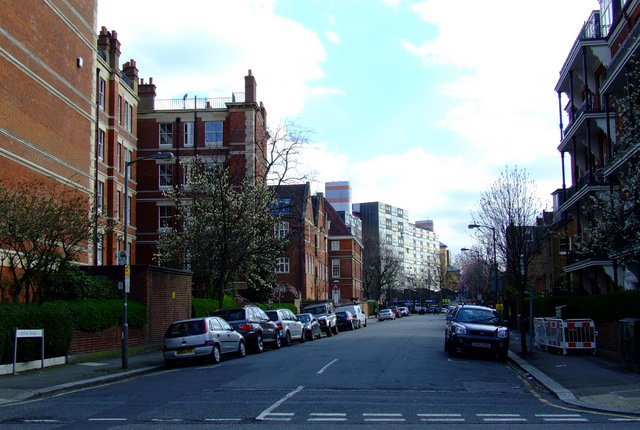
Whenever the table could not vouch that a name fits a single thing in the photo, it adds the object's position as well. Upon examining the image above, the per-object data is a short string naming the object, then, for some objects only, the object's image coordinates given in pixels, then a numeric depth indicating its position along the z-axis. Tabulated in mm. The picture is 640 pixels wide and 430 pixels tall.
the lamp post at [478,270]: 46469
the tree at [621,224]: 17031
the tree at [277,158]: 37719
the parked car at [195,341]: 19281
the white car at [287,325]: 27828
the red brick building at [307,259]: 58750
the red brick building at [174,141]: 49969
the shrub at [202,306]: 31047
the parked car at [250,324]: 23688
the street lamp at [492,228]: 26294
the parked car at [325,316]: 38156
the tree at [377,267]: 99375
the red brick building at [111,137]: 39700
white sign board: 16719
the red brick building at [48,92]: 24047
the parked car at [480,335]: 20344
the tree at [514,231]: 23578
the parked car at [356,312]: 48906
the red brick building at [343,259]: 89562
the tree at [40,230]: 19047
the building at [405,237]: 151250
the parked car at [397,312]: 81138
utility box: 16062
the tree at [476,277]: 54175
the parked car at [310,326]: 32531
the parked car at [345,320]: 46500
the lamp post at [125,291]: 18422
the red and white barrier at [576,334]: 21156
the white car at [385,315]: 73438
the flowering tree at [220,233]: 31938
